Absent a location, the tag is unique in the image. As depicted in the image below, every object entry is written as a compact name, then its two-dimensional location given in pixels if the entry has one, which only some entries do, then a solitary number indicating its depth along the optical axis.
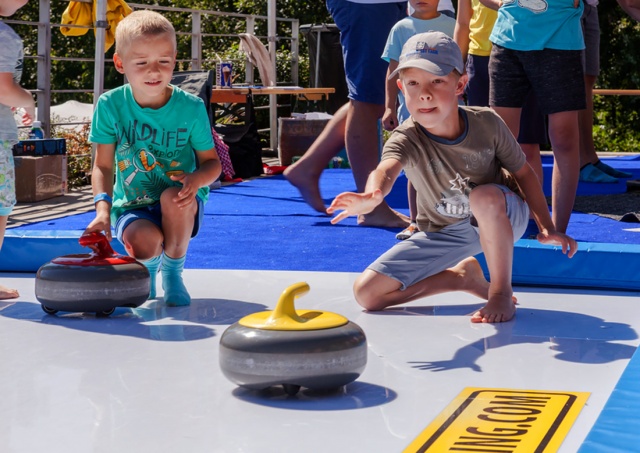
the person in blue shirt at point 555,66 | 4.12
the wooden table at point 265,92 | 8.92
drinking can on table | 9.14
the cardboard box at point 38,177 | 6.36
